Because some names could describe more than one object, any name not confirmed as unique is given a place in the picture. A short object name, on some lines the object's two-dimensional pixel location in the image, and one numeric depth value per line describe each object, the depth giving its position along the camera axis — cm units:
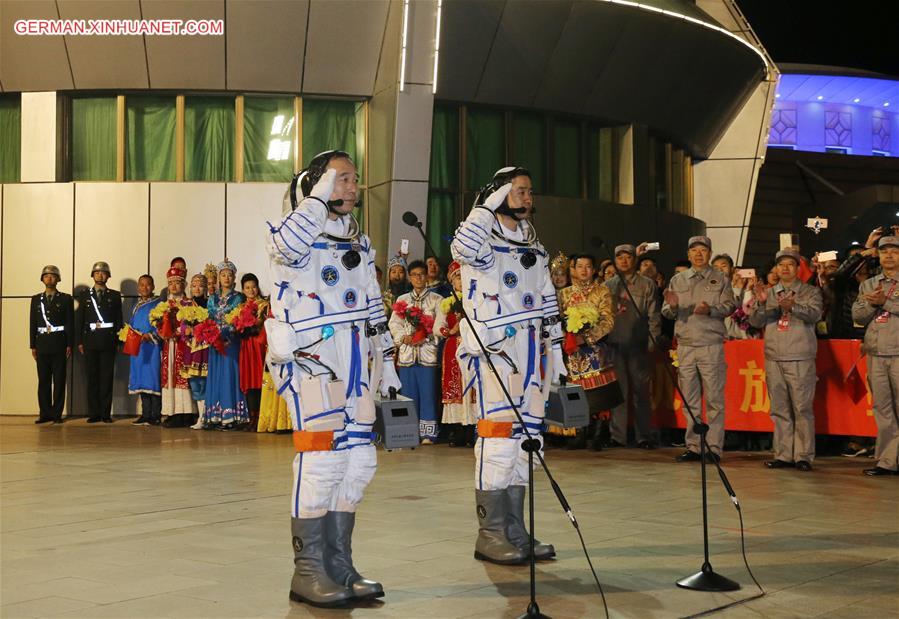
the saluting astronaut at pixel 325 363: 595
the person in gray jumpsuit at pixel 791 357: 1157
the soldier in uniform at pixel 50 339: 1750
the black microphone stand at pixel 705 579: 607
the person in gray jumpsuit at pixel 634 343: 1388
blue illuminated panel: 4819
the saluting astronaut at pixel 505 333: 705
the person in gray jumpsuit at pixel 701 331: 1207
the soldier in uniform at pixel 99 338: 1752
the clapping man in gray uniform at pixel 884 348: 1093
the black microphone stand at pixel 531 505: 523
